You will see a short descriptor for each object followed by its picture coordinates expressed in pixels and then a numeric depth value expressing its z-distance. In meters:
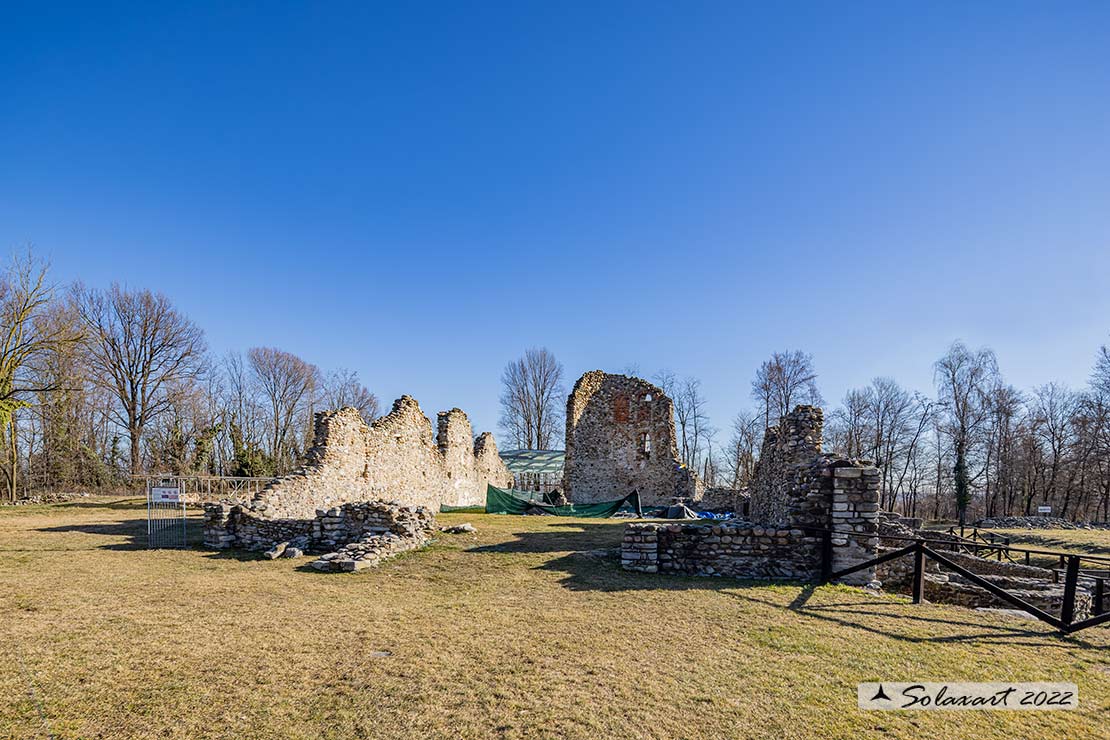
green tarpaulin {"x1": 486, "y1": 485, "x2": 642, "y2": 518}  22.23
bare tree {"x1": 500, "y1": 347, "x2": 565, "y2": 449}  50.28
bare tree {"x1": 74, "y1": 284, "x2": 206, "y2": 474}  29.81
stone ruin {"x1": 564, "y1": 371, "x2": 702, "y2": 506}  29.61
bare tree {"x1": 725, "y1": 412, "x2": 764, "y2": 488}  38.44
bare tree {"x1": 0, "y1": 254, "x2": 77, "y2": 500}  22.49
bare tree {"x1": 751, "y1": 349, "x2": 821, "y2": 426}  37.31
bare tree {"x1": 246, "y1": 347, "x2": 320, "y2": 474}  39.59
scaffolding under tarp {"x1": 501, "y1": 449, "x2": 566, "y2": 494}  37.78
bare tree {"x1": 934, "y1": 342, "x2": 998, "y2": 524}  32.12
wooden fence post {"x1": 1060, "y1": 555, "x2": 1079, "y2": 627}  6.09
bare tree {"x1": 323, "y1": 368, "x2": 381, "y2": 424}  46.03
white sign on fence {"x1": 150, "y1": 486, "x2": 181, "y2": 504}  12.72
